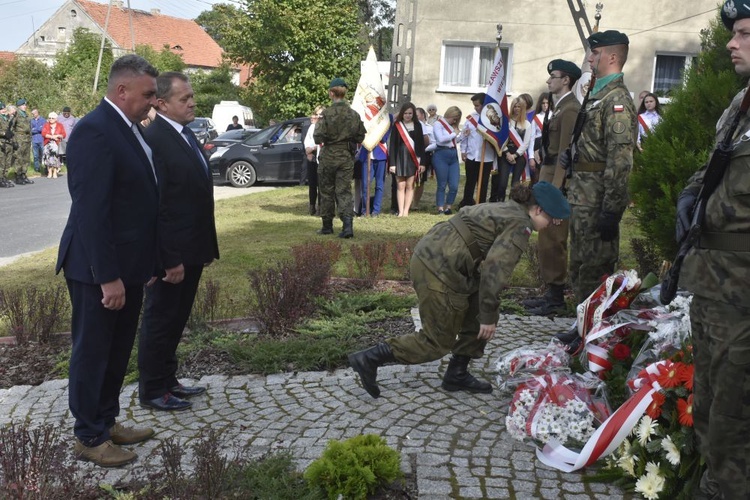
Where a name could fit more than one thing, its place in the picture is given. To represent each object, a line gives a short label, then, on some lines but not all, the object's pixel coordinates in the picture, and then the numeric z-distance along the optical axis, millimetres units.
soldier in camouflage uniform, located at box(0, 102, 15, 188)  20203
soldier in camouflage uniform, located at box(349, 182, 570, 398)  4484
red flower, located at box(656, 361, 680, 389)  3795
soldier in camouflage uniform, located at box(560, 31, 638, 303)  5766
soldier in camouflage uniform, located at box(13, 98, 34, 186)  20953
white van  37500
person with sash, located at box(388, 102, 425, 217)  13617
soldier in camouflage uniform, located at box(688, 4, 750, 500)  2980
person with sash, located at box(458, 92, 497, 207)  13414
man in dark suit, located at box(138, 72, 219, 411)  4785
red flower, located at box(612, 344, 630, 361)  4500
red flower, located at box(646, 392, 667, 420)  3832
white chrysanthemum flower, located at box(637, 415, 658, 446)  3781
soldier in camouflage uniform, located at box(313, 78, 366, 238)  11297
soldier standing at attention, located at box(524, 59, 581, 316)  6992
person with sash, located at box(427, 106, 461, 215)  14109
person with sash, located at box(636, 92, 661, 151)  13484
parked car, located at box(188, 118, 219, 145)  29300
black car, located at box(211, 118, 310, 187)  19938
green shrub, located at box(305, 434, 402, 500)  3574
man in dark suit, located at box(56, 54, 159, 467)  3838
